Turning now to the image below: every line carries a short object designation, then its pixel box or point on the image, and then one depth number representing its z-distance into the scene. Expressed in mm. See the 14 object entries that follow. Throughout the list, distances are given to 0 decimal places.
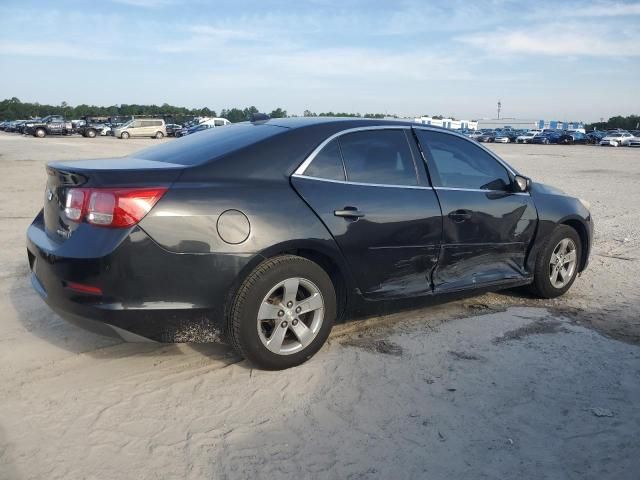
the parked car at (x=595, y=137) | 58656
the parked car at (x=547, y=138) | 57884
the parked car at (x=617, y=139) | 52469
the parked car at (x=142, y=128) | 45594
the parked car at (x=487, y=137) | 62938
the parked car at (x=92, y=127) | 48875
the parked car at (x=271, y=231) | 3141
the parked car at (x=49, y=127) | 47281
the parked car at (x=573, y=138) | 57312
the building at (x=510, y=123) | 113562
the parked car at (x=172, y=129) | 52700
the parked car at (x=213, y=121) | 52350
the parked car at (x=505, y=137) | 62031
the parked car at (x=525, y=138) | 59688
